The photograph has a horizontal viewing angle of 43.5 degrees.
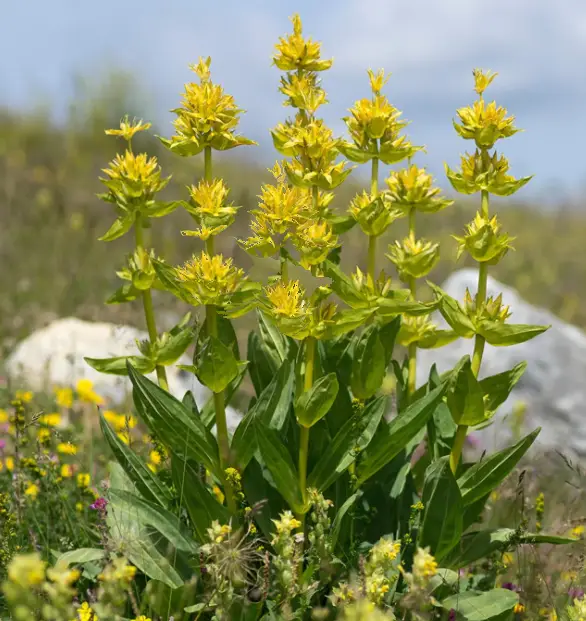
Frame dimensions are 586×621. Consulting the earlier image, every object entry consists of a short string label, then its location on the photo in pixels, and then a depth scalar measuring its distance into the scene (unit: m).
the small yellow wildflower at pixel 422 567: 1.50
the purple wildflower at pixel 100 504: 2.37
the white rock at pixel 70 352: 5.39
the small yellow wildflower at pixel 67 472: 3.35
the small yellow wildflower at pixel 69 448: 2.32
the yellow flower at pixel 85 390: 4.25
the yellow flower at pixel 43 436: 2.91
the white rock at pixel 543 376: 5.49
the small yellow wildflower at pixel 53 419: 3.20
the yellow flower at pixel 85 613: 1.88
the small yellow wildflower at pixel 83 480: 2.86
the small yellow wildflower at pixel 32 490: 3.12
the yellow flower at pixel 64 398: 4.17
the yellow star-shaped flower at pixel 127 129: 2.17
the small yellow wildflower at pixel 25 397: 3.16
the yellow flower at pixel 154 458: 3.28
